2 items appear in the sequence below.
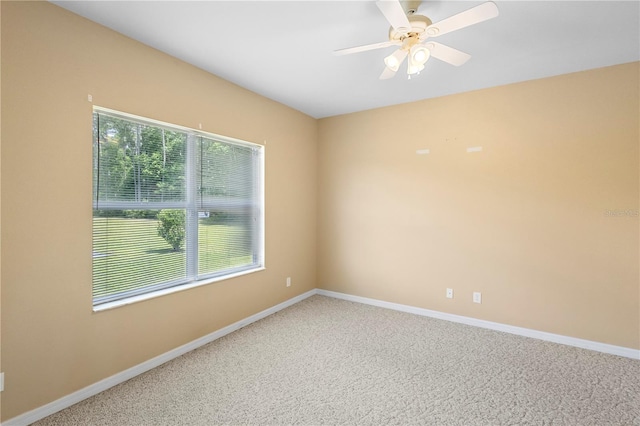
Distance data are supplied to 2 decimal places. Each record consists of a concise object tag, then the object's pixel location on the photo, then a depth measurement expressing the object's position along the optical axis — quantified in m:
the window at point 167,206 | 2.27
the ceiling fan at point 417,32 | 1.57
